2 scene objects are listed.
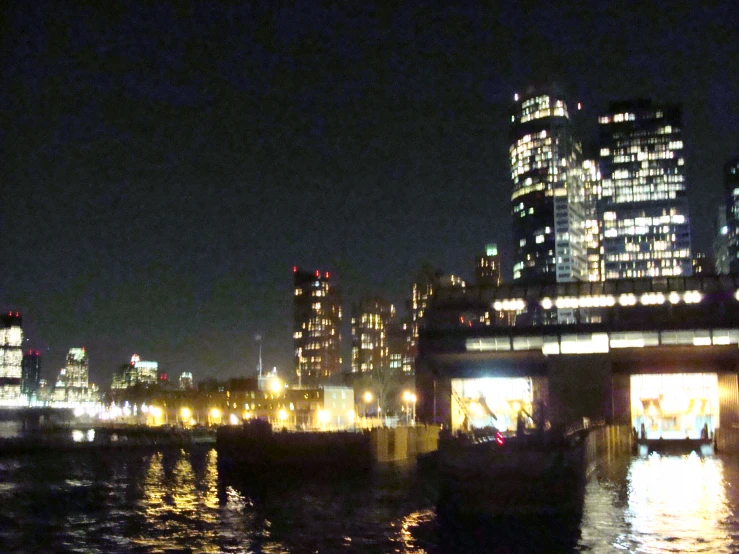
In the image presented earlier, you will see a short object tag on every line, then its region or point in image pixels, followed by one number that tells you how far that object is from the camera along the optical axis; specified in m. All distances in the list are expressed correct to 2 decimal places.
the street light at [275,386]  123.88
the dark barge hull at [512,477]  39.09
